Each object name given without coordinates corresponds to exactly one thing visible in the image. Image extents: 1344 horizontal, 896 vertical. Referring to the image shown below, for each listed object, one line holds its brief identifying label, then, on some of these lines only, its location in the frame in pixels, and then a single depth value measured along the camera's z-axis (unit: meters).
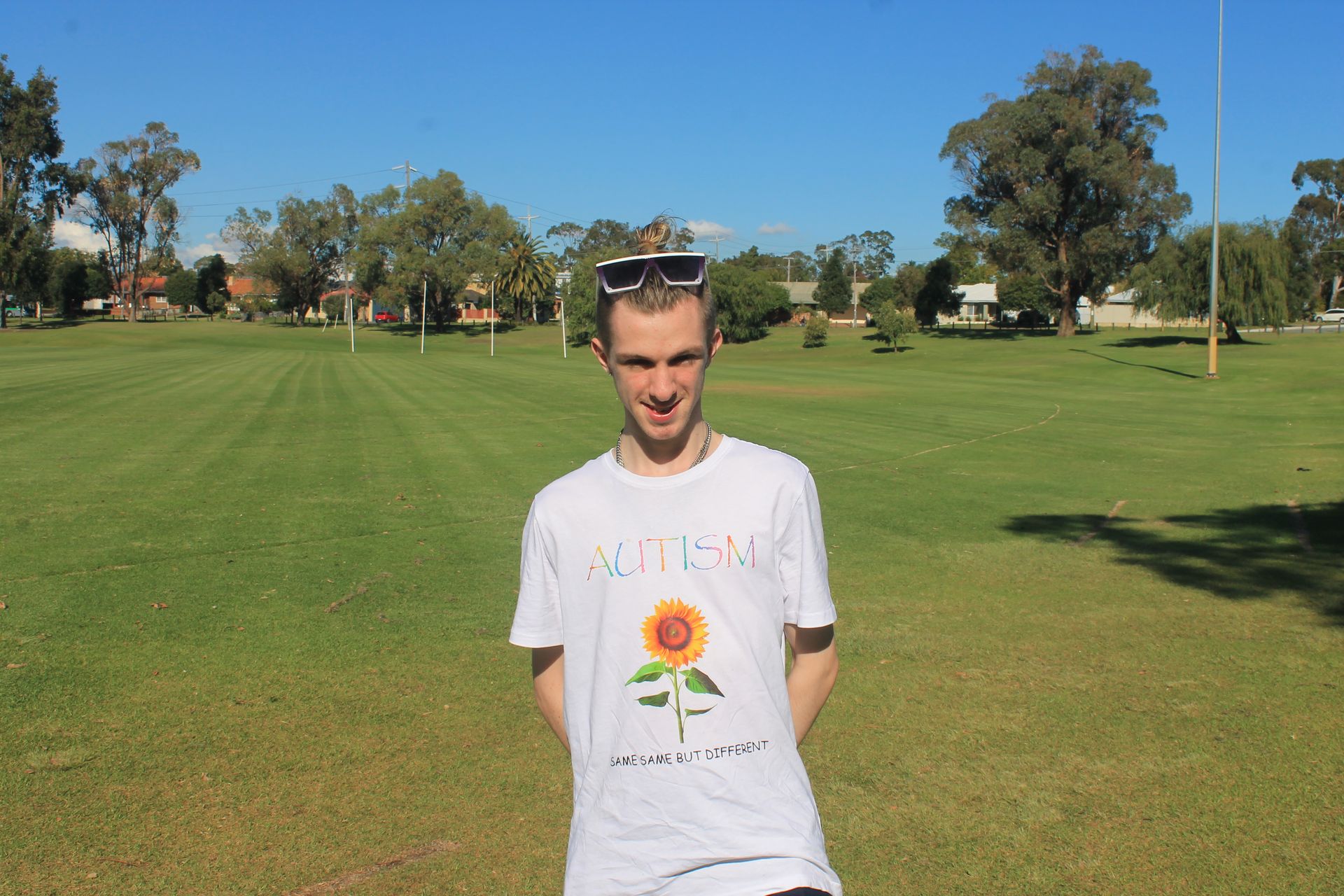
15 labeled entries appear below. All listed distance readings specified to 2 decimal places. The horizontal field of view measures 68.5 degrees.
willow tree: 44.28
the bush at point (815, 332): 66.81
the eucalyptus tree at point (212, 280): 115.81
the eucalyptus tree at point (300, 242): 96.19
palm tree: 94.31
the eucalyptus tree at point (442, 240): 87.31
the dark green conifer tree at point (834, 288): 107.81
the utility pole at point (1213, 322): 34.19
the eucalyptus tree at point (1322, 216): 102.62
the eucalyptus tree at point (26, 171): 71.62
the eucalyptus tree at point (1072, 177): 58.88
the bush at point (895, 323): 61.00
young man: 2.06
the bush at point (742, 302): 75.69
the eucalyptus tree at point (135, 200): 87.56
